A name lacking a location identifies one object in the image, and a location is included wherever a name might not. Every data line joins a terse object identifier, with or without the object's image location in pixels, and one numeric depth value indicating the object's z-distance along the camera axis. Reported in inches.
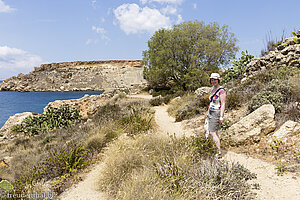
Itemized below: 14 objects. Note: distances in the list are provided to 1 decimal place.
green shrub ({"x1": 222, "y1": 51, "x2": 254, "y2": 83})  485.7
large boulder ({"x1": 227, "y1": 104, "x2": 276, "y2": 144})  192.9
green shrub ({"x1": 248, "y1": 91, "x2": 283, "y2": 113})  225.4
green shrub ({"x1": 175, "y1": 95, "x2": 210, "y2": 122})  338.6
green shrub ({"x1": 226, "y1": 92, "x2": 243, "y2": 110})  289.2
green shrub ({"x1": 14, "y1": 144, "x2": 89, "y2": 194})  148.9
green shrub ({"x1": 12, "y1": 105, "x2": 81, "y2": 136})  399.9
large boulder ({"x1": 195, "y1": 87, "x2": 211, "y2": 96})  445.6
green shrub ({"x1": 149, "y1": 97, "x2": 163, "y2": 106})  564.9
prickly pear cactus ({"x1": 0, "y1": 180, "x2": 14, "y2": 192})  131.7
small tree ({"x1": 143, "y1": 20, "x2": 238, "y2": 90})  725.3
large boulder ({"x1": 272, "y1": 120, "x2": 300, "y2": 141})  180.1
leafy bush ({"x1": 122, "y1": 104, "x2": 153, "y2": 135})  242.8
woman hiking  167.3
